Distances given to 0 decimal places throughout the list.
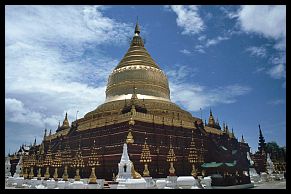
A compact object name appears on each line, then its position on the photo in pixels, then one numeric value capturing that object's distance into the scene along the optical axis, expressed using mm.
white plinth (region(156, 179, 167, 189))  20125
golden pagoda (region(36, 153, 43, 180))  30669
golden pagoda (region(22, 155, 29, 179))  32431
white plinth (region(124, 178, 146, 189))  18375
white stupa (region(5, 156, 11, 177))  39562
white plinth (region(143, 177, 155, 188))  19781
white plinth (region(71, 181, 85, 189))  20297
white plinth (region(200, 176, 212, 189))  21381
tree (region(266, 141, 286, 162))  39750
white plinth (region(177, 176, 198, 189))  19916
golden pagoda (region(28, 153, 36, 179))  29400
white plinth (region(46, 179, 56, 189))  23216
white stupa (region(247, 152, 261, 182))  30394
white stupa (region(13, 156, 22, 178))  33844
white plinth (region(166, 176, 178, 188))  20125
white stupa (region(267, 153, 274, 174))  35925
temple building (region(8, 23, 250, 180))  23391
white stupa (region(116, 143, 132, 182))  19828
